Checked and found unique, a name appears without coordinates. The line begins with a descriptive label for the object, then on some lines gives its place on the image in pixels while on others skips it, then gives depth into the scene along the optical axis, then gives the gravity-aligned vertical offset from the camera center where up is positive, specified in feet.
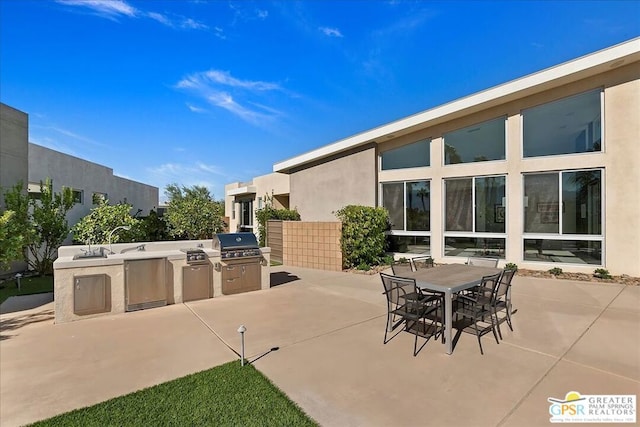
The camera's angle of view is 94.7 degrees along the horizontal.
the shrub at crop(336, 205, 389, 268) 33.14 -2.31
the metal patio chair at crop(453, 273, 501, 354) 14.11 -4.52
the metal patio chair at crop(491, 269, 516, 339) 14.60 -3.91
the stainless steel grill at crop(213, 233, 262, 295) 23.41 -3.80
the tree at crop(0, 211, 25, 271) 22.18 -2.07
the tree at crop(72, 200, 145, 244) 32.50 -1.02
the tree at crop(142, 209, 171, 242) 48.58 -2.22
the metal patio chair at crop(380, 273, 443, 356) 13.71 -4.38
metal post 11.77 -5.37
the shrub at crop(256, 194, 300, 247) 45.17 -0.12
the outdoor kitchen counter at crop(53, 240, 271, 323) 17.84 -4.20
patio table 13.20 -3.34
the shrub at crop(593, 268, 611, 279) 26.25 -5.21
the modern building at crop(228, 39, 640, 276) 26.11 +4.80
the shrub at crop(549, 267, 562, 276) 28.22 -5.34
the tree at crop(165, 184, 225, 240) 46.39 -0.61
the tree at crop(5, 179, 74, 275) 29.01 -0.77
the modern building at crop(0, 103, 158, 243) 30.27 +6.40
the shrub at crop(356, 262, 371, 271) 32.53 -5.71
